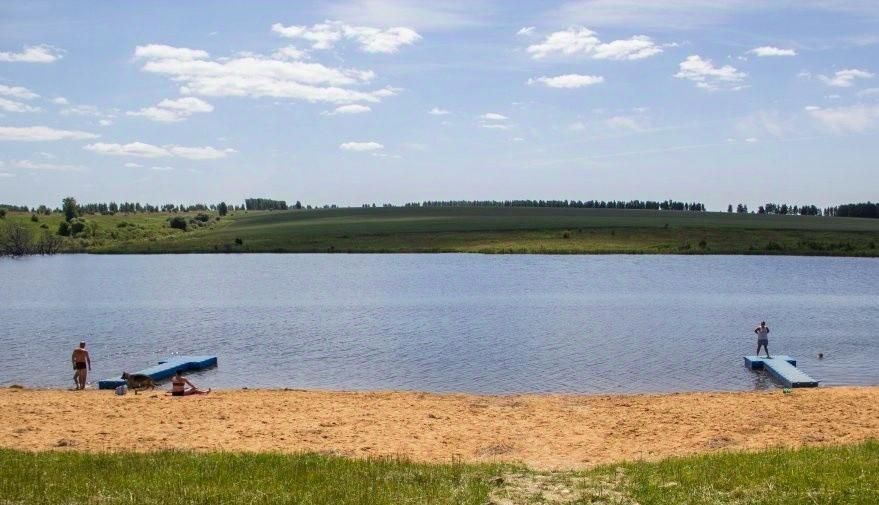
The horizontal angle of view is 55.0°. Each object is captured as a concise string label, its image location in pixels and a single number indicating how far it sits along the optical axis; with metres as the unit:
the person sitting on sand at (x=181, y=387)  27.64
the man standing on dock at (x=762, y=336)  34.59
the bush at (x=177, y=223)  160.88
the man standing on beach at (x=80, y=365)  30.06
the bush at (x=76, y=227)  143.75
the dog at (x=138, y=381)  28.64
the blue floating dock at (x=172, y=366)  29.98
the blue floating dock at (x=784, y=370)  28.49
